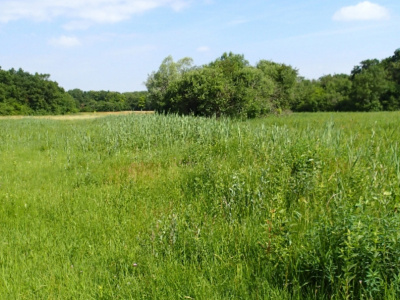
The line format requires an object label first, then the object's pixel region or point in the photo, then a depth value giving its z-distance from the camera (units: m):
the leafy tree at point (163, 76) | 48.91
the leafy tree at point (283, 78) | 38.44
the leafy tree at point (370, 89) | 57.01
